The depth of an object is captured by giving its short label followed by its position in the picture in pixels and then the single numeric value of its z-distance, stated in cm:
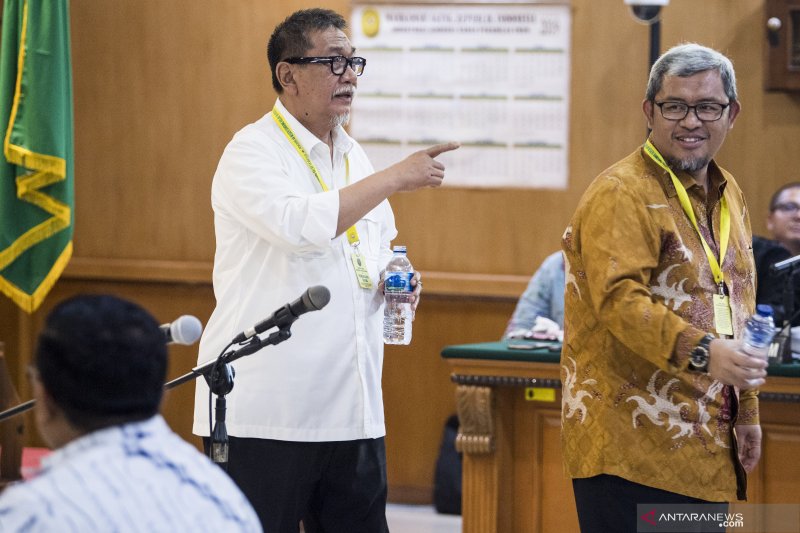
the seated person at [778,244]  948
